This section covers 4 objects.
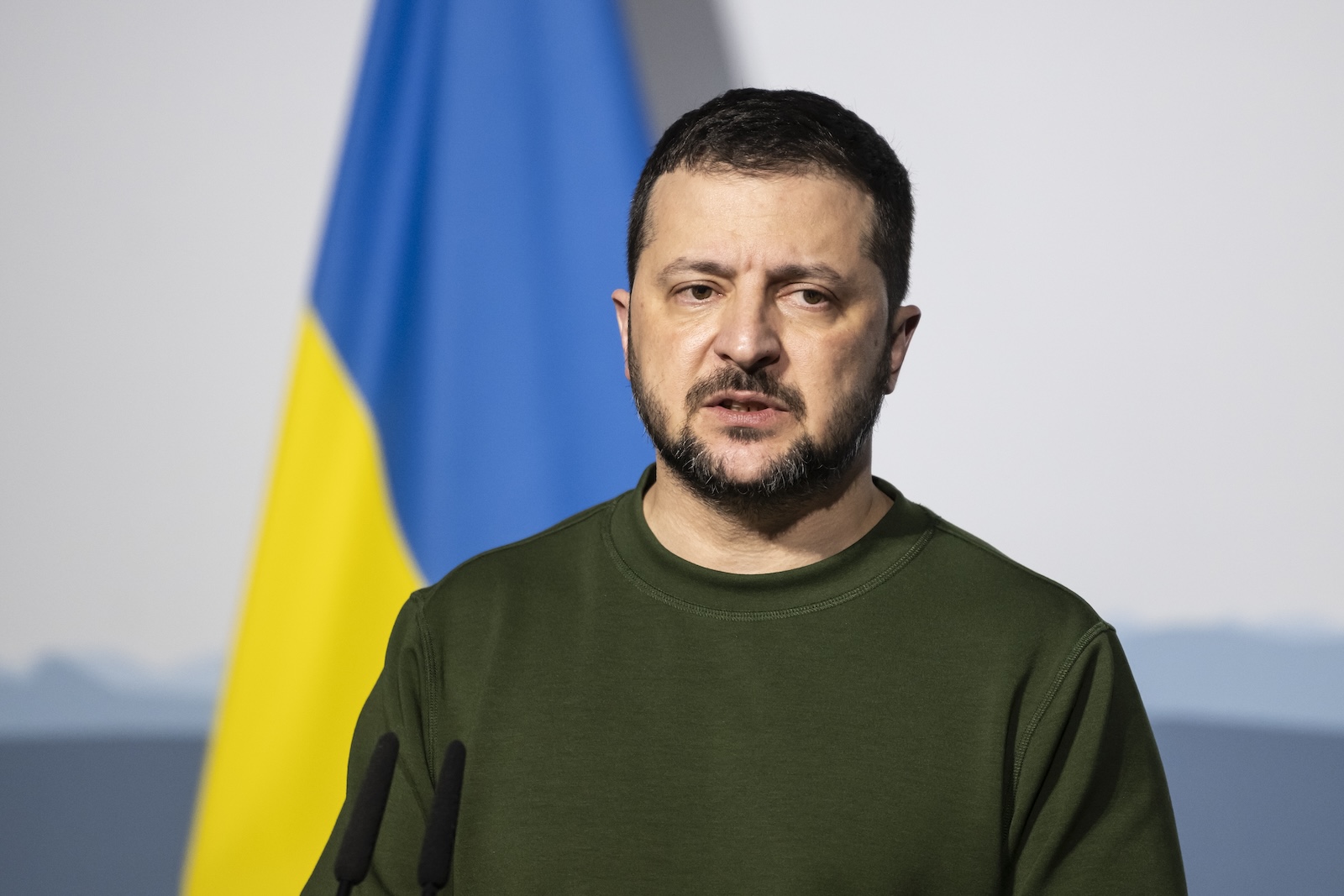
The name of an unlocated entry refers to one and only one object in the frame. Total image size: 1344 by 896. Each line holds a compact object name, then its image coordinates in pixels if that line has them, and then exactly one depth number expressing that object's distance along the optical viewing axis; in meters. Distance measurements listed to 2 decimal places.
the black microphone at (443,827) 3.10
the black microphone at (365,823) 3.08
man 3.26
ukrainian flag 3.70
